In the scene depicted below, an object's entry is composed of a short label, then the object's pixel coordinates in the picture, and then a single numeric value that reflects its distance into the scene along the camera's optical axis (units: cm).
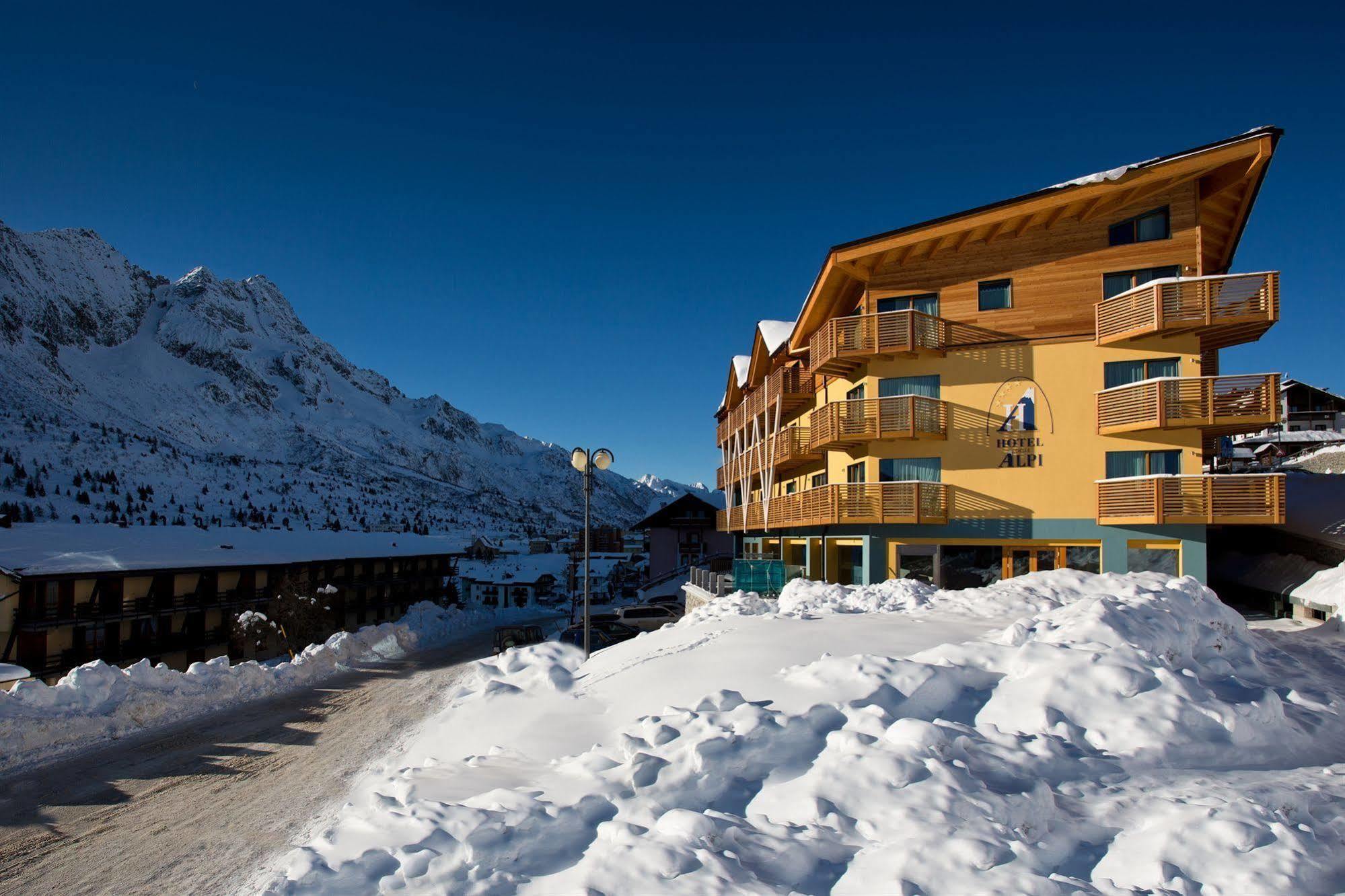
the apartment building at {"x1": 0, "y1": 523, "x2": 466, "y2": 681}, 3328
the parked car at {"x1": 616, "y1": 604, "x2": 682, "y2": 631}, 3534
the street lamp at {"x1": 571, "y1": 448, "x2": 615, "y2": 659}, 1608
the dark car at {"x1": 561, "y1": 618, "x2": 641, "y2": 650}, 2798
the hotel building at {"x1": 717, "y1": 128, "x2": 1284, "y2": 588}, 1914
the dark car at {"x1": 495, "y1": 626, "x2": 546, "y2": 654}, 3306
